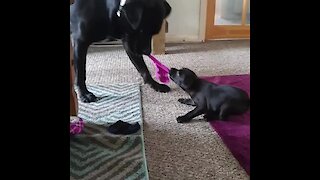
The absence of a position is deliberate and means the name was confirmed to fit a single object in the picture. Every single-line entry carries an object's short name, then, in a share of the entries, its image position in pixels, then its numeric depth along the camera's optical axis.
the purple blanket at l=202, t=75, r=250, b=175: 1.02
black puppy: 1.21
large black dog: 1.20
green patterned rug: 0.94
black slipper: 1.16
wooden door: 2.50
